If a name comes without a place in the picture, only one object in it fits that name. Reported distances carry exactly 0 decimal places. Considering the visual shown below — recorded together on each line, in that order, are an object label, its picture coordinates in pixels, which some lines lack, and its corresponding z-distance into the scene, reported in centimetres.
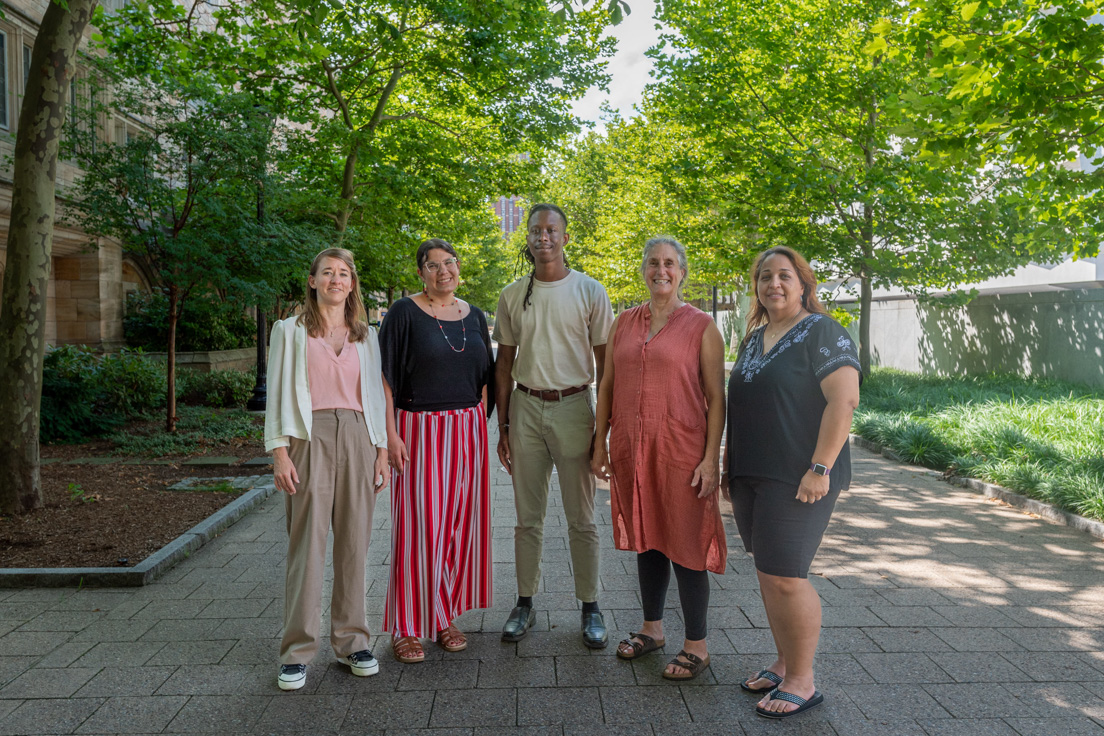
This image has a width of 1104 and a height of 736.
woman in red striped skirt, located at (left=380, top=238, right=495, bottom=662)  414
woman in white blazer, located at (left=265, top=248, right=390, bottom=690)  379
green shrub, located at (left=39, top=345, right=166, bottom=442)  1125
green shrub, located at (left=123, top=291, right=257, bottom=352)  1852
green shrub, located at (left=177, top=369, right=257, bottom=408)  1552
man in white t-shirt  431
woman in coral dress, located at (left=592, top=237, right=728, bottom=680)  379
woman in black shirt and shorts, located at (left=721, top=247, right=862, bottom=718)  334
